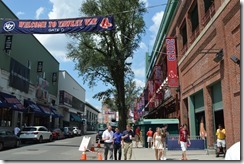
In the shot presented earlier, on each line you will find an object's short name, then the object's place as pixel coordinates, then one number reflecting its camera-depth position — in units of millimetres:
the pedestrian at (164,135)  14055
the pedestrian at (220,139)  14391
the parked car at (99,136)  28969
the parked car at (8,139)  20167
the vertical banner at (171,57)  22078
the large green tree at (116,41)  29422
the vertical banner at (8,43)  30688
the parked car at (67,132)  42416
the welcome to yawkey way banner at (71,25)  16969
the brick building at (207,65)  12984
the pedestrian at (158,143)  13798
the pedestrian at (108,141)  13680
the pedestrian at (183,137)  14164
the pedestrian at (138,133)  27581
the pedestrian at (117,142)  13945
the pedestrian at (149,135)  22330
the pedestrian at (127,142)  13970
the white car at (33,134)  28000
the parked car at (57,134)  35878
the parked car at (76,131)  49525
